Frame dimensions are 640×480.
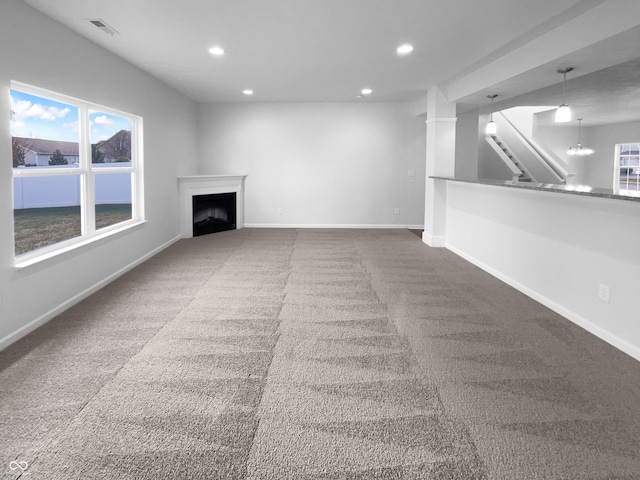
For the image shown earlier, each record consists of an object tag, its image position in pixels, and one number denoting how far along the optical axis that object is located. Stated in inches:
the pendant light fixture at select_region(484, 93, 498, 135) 242.1
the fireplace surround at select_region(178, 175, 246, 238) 312.5
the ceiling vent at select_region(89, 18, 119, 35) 152.9
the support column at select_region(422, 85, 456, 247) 274.1
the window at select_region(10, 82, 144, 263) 145.4
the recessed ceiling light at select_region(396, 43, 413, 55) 182.9
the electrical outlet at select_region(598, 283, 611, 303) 132.1
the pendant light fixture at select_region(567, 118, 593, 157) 389.1
